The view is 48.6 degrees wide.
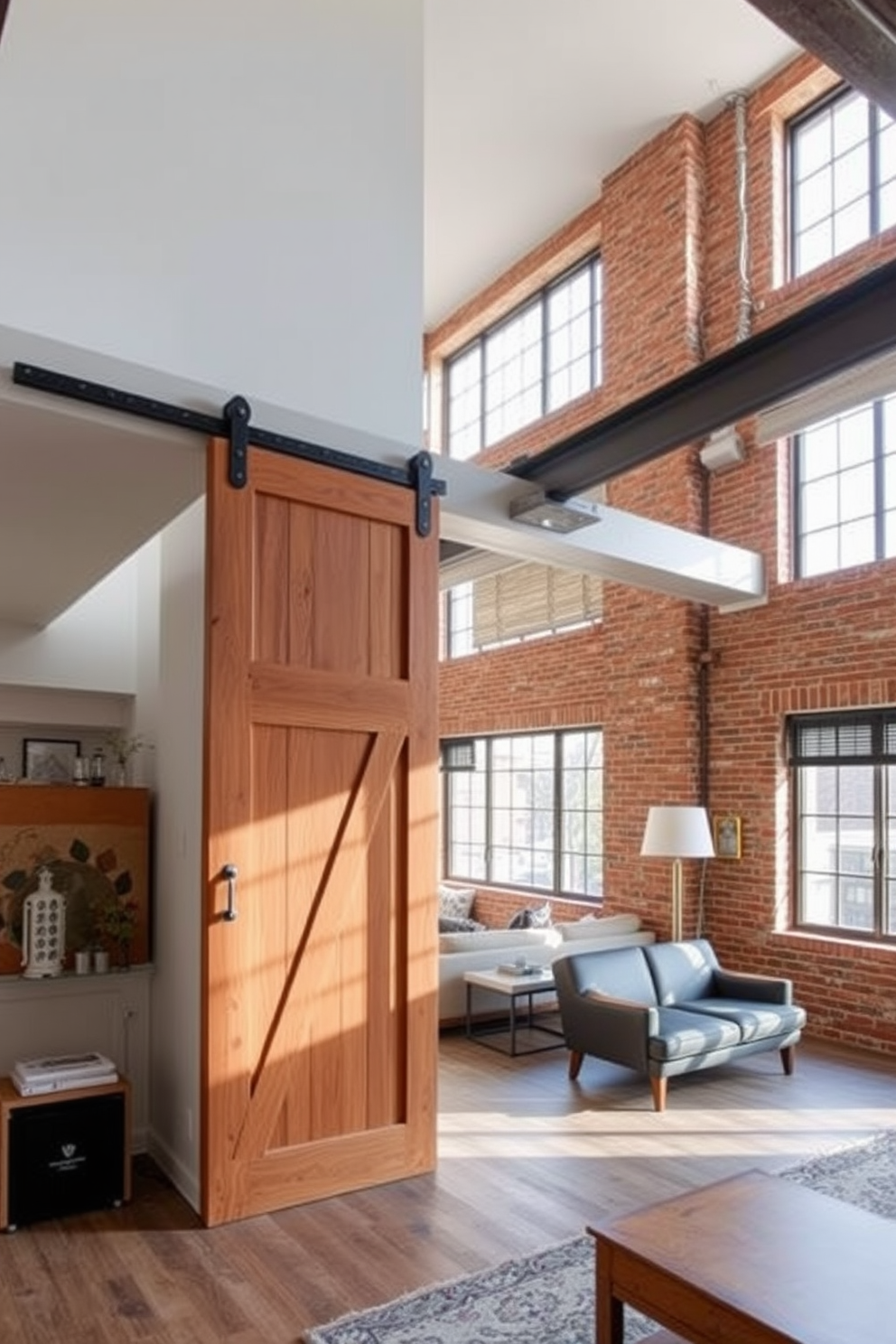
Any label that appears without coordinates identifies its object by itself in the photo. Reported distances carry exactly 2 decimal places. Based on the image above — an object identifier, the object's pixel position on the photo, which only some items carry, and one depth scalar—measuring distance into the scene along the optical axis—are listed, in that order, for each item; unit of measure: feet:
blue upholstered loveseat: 16.72
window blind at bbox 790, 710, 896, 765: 21.04
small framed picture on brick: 23.62
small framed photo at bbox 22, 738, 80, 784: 20.88
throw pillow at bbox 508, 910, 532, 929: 26.04
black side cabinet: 11.64
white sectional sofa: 21.56
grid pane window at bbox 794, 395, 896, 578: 21.66
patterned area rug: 9.26
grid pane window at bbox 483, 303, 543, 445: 32.30
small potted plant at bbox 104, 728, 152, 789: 17.25
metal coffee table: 20.33
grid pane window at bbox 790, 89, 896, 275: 22.18
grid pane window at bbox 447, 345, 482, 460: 35.24
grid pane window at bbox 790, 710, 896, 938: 21.03
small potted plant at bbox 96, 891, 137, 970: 14.23
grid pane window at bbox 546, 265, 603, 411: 29.66
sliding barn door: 11.92
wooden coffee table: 7.16
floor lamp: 21.02
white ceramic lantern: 13.69
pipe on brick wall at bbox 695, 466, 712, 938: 24.36
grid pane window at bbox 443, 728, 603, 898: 28.71
